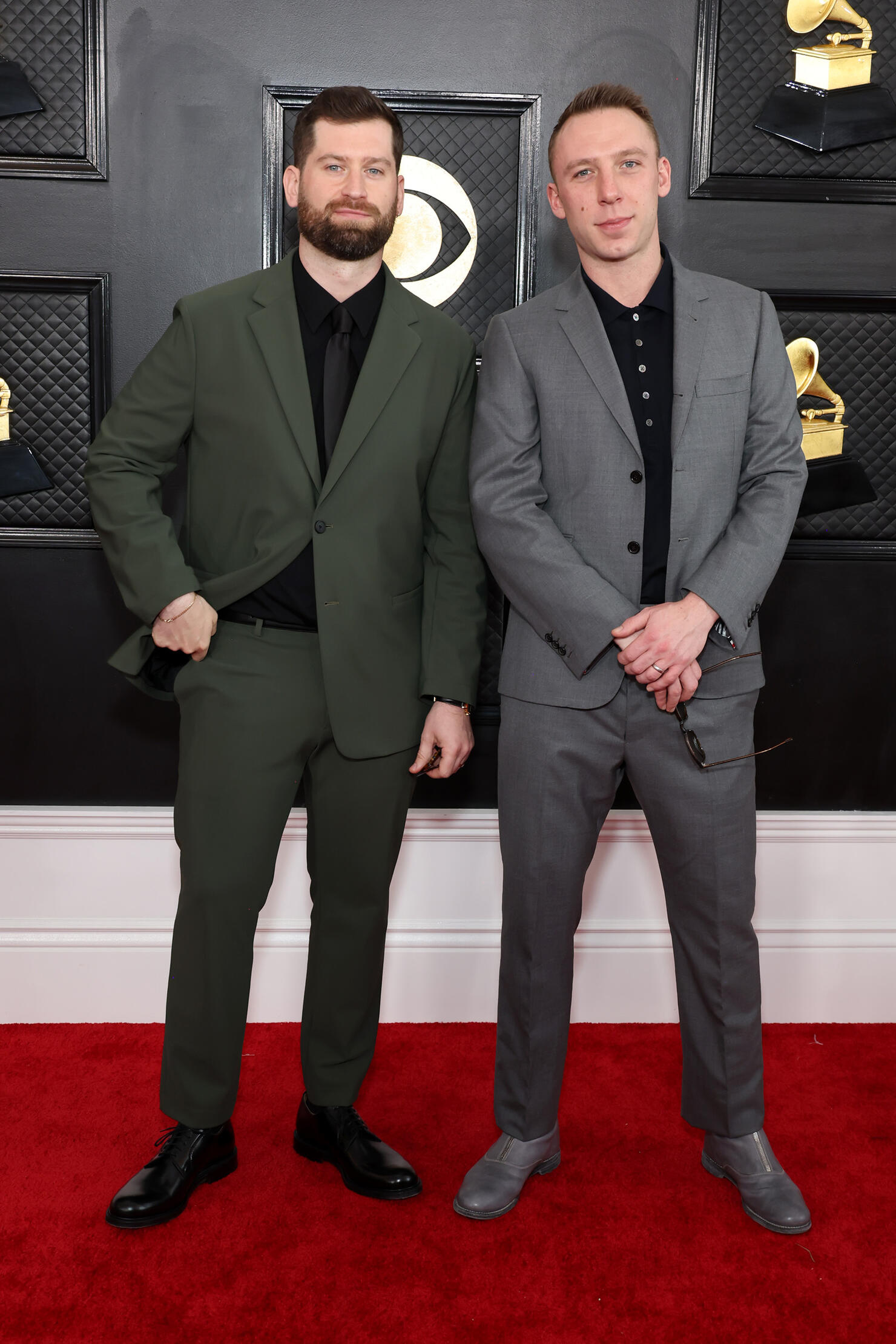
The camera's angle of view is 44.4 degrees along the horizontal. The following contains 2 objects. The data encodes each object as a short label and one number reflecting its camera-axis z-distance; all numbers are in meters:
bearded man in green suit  2.06
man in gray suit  2.03
